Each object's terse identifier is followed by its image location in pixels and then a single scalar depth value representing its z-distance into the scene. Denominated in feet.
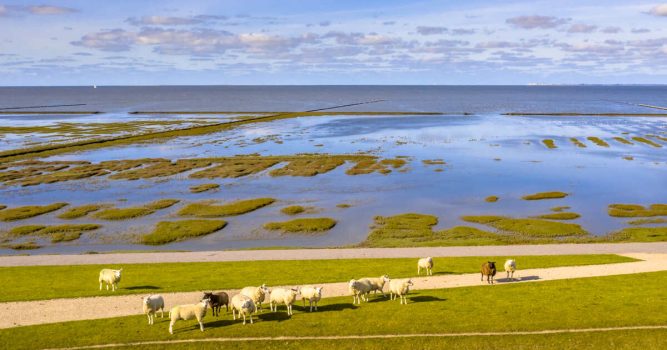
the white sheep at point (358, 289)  117.70
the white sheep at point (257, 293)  112.68
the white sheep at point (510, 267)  137.28
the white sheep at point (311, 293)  112.06
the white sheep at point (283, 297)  110.73
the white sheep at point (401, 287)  120.16
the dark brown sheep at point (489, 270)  133.28
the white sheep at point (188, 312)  102.01
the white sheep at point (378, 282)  122.04
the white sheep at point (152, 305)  105.29
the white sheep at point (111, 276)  130.93
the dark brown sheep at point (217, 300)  109.09
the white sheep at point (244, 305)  104.32
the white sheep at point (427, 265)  142.92
